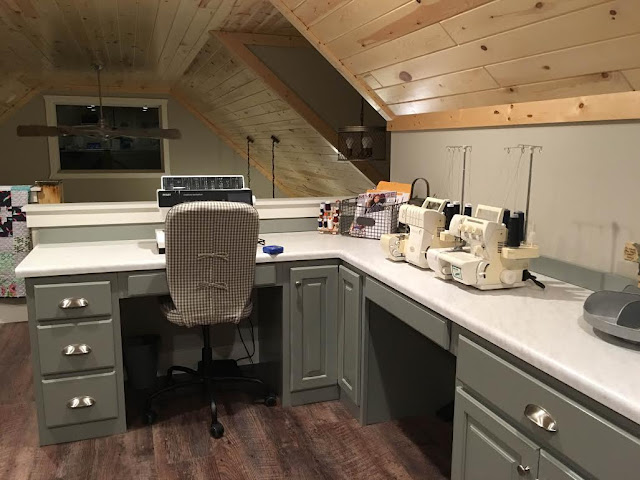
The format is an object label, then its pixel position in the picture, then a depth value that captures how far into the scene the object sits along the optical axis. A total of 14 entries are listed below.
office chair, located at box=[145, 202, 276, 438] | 2.32
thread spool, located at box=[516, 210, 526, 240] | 2.02
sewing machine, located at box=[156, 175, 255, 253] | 2.69
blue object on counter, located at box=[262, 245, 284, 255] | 2.65
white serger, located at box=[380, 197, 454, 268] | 2.33
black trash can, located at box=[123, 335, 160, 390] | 2.91
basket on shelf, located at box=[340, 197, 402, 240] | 3.03
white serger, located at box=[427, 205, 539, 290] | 1.98
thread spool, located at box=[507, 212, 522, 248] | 2.01
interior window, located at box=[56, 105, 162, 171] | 7.01
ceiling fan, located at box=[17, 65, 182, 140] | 4.60
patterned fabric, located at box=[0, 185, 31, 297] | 3.84
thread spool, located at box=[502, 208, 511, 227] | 2.05
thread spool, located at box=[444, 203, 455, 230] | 2.35
